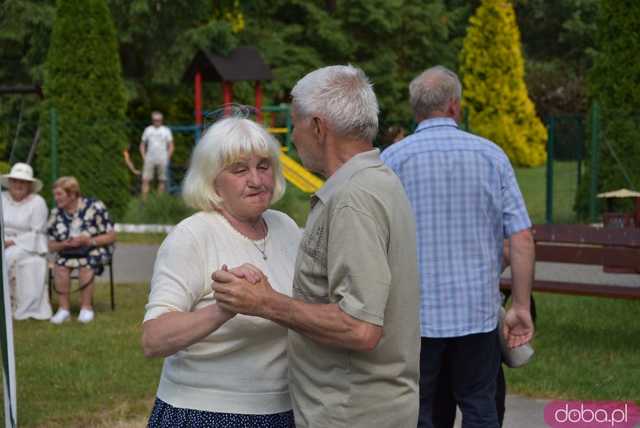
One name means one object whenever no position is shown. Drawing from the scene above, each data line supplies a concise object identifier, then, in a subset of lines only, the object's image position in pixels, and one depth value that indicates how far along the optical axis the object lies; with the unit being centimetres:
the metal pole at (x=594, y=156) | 1744
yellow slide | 2269
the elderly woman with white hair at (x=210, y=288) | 318
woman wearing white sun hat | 1085
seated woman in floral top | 1077
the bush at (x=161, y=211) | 1842
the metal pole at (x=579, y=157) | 1785
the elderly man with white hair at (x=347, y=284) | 284
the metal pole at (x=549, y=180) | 1855
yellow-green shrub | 3544
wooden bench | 873
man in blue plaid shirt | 481
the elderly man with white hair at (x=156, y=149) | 2164
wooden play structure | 2322
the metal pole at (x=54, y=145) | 1961
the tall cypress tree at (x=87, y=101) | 1981
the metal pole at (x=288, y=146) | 2530
